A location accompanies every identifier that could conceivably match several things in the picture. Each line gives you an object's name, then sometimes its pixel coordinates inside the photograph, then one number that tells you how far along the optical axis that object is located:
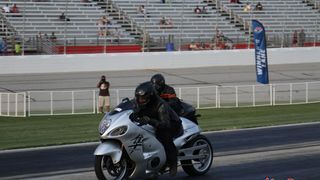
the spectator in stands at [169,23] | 43.66
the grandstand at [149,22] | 38.88
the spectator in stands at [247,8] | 48.00
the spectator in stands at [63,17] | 40.28
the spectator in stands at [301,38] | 47.59
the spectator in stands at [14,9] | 38.81
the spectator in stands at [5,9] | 38.41
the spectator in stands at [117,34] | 40.98
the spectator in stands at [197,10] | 46.16
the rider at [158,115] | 10.42
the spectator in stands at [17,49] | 36.66
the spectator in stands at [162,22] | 43.50
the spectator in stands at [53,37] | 38.28
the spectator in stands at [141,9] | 43.88
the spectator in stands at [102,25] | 40.41
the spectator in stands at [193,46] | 42.82
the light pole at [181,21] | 42.75
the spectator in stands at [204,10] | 46.41
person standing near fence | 29.05
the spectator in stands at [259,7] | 48.91
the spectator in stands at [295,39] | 47.22
